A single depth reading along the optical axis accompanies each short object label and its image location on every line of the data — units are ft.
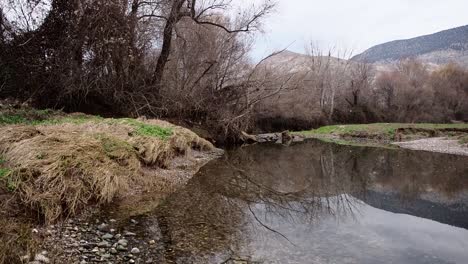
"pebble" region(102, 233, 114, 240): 17.11
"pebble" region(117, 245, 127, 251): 16.06
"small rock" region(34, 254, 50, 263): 13.42
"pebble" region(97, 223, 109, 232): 18.12
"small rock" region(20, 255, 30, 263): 12.87
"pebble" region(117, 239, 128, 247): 16.55
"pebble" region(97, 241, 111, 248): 16.17
